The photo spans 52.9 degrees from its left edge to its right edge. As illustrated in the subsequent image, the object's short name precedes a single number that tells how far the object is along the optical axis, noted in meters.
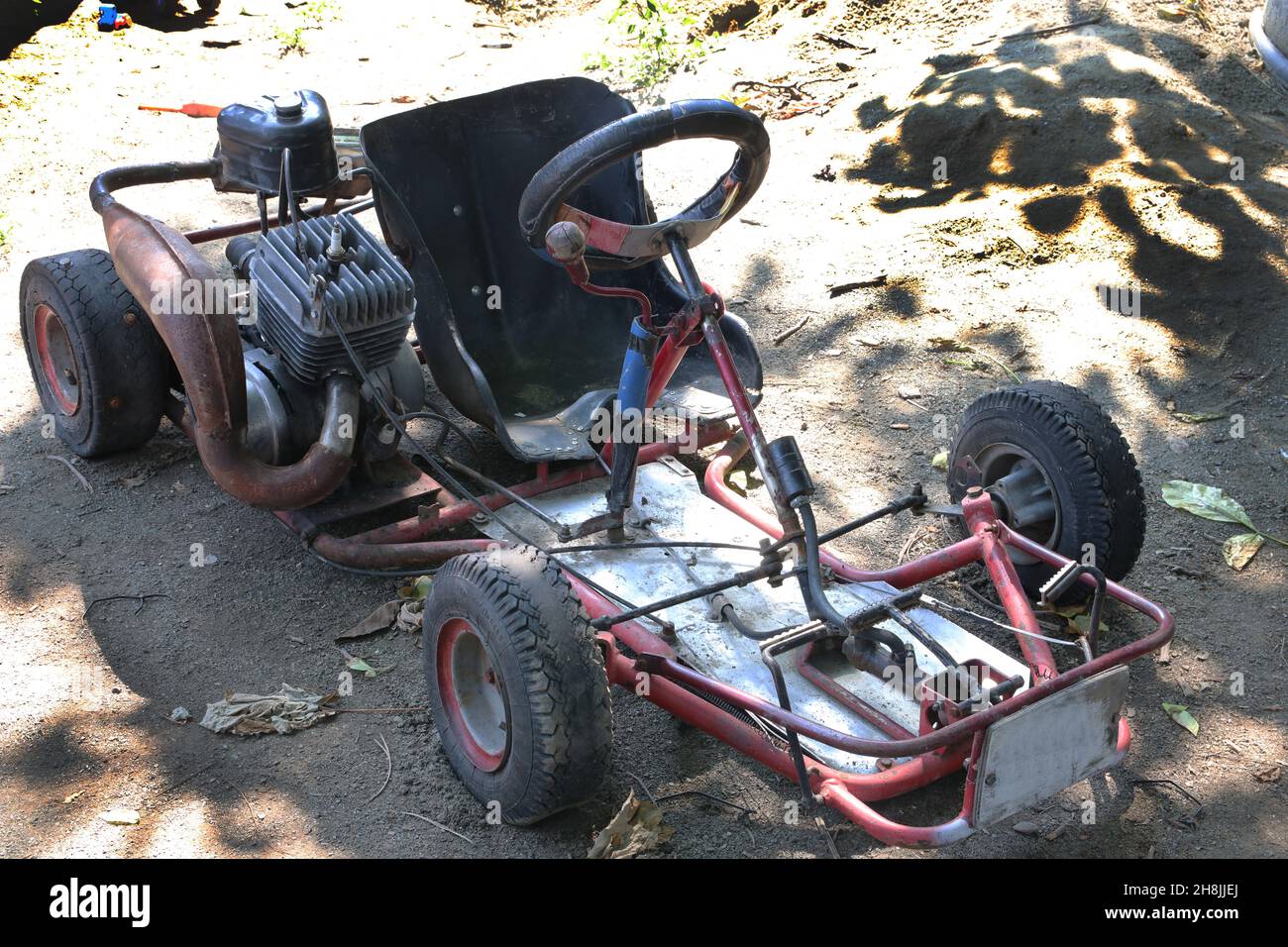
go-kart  2.83
